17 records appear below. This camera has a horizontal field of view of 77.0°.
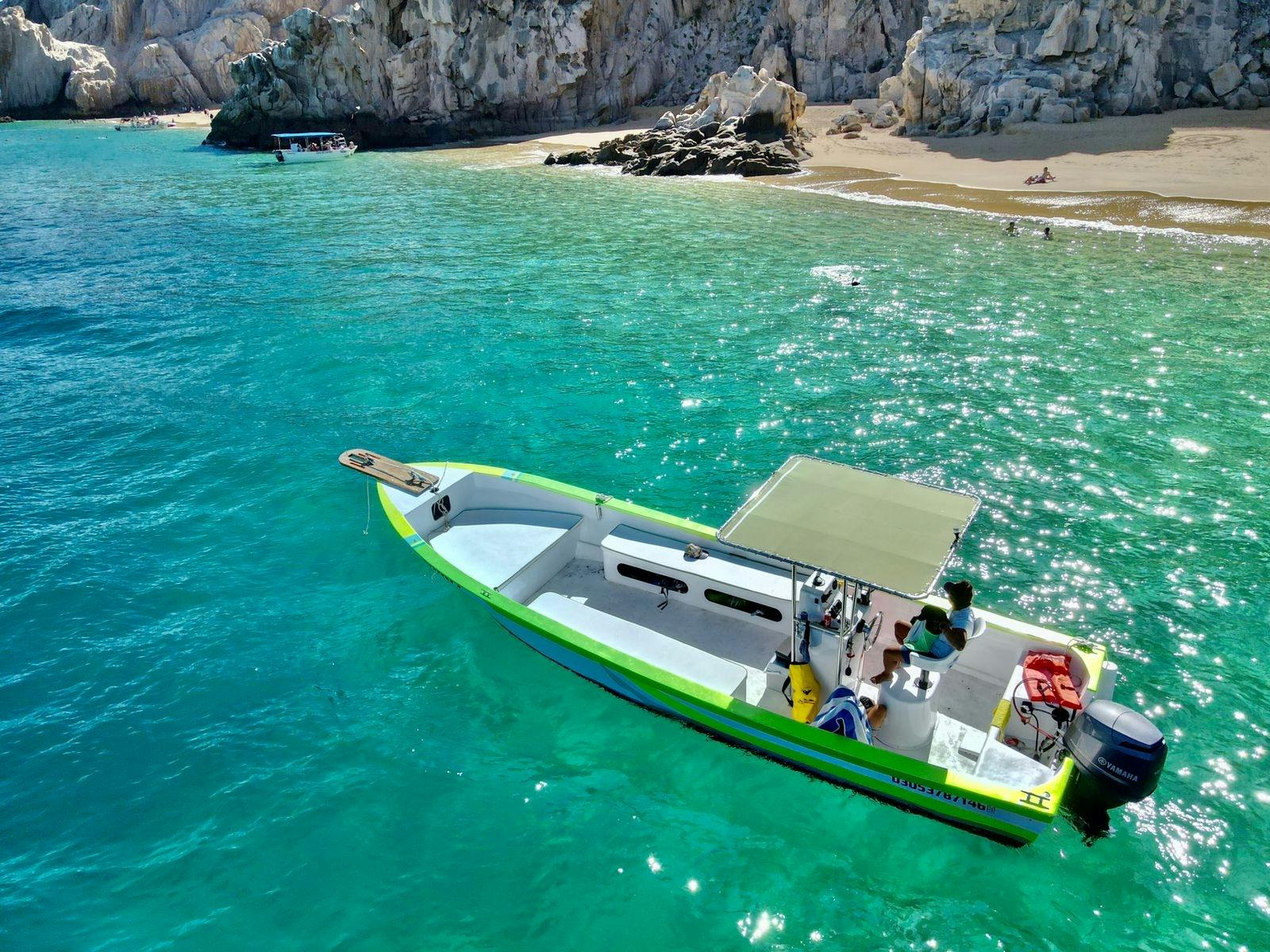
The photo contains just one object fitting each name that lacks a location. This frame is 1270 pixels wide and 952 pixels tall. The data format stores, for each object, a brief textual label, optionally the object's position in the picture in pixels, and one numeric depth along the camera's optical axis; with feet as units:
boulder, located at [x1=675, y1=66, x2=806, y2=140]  177.68
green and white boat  29.99
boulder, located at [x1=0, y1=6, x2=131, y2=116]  353.72
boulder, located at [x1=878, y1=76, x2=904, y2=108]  184.55
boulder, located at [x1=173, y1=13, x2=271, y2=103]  360.07
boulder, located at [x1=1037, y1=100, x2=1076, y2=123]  156.15
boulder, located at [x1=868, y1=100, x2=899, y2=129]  184.34
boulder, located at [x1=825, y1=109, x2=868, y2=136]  185.37
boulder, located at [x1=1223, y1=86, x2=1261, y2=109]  150.30
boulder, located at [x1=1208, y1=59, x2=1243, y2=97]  151.94
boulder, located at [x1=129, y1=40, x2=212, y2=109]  361.51
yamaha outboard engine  27.71
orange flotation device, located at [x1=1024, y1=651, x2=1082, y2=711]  31.60
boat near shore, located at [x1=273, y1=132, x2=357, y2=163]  224.53
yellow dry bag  33.60
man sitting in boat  31.27
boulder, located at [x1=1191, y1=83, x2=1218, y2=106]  153.89
